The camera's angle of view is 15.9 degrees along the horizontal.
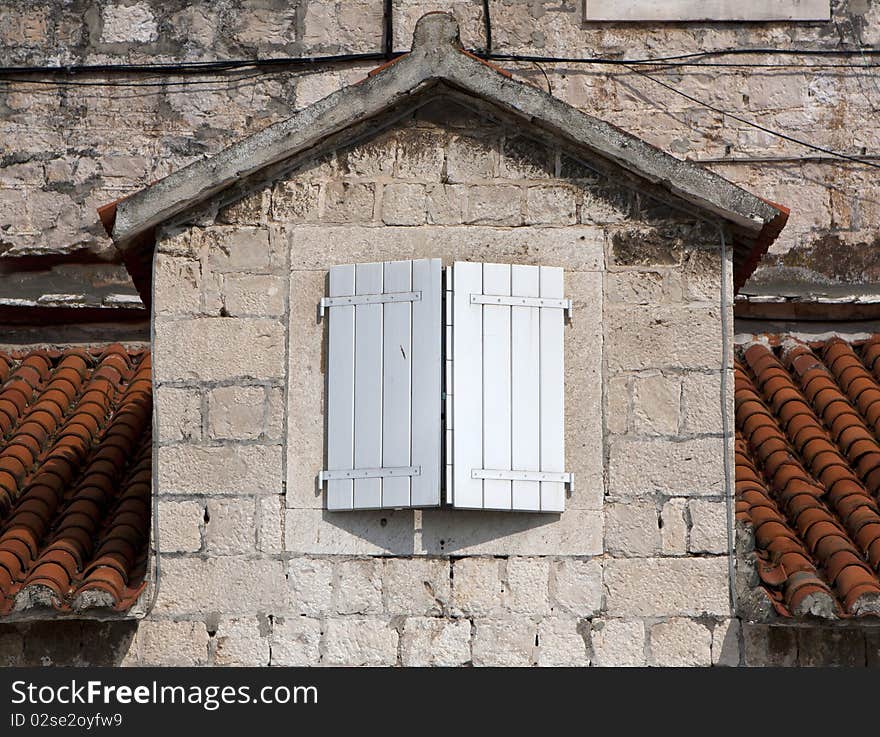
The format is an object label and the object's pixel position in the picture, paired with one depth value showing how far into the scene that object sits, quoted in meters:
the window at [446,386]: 13.75
